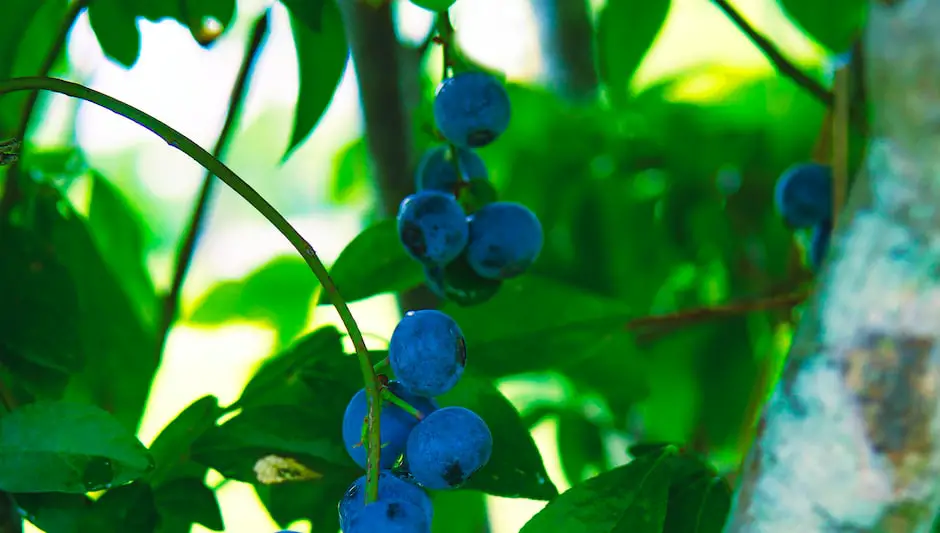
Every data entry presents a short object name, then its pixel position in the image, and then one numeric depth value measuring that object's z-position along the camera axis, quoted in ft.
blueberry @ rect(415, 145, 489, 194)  1.59
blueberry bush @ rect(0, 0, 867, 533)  1.44
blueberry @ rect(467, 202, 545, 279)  1.55
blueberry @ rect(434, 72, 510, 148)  1.55
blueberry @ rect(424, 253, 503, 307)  1.58
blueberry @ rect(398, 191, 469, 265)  1.52
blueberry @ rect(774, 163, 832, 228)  1.77
